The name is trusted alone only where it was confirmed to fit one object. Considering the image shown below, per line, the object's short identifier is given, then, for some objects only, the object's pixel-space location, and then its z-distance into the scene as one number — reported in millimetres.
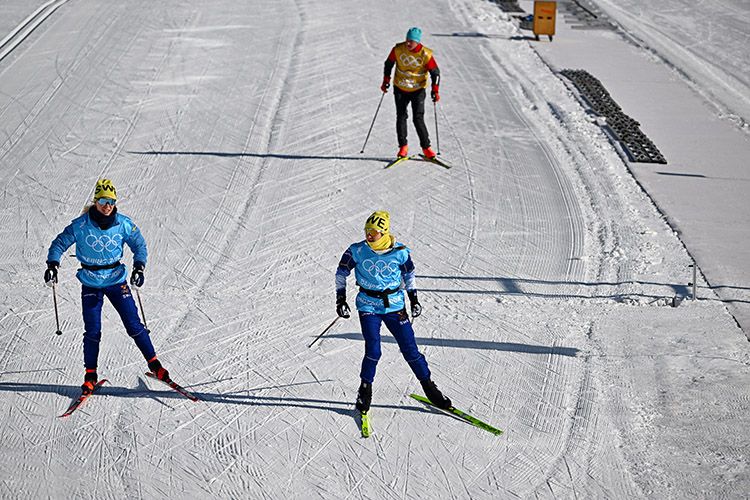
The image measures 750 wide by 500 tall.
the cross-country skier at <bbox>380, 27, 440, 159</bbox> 27328
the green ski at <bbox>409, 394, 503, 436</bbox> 17187
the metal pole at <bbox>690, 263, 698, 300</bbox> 21906
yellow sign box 42000
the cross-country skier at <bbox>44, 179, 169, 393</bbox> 17125
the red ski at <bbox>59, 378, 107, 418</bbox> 17656
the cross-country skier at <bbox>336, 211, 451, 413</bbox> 16453
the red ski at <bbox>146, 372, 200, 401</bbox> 18078
